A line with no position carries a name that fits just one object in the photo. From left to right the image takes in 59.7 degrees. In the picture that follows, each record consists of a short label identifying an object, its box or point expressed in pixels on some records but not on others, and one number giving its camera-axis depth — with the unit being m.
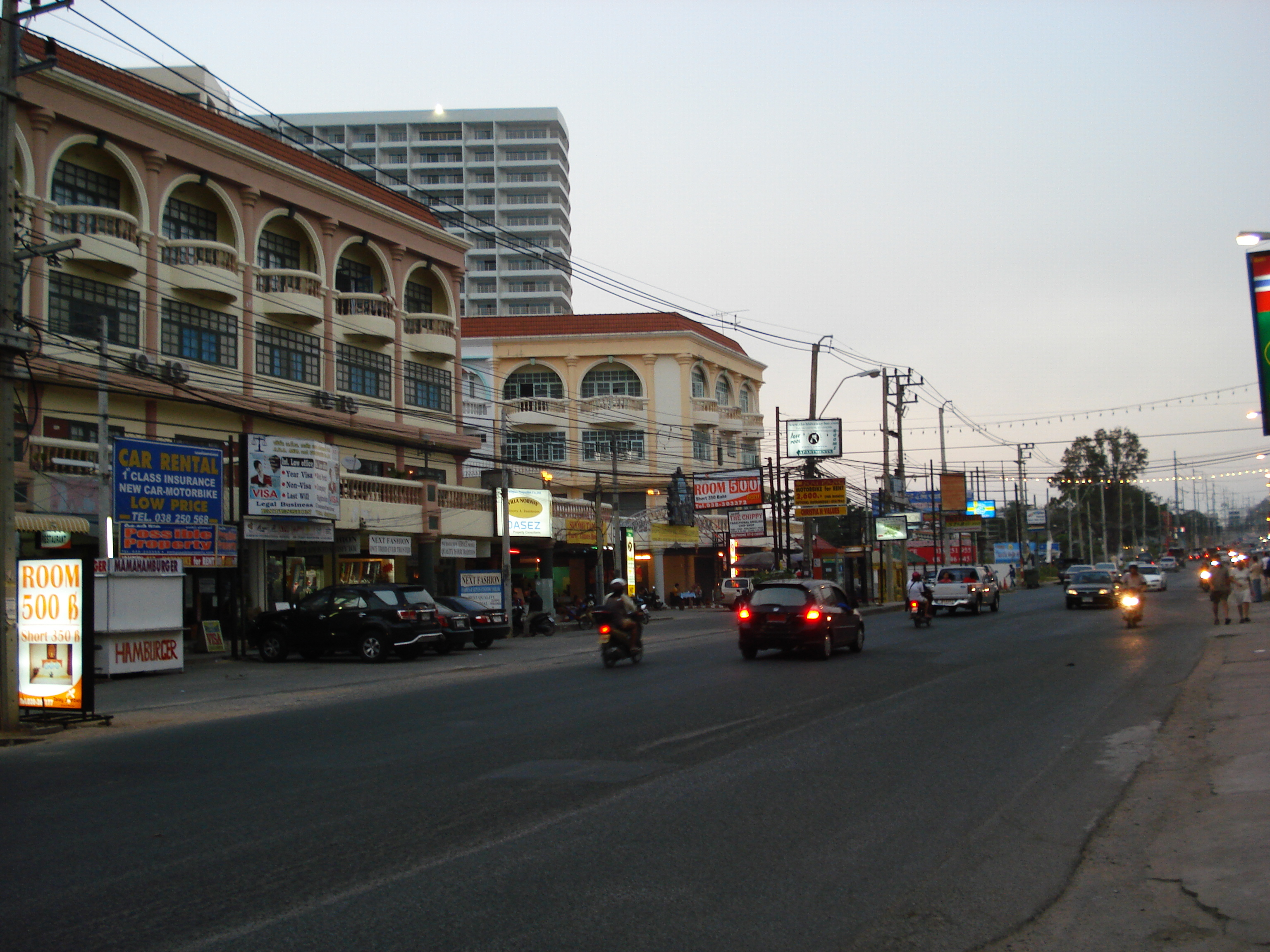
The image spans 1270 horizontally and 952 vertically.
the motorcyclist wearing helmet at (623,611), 22.52
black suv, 26.11
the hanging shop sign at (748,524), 55.00
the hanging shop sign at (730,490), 54.75
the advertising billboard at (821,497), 52.16
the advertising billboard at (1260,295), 15.84
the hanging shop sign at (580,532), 51.12
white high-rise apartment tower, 108.44
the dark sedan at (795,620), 22.55
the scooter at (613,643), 22.28
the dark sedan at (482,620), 30.97
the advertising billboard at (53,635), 14.19
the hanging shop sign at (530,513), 44.41
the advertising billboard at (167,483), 24.81
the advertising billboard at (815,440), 54.59
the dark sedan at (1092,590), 42.81
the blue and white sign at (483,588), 35.84
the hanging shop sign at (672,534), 60.69
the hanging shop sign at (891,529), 59.78
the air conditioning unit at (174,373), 32.38
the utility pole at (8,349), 13.45
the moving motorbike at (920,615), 34.81
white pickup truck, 42.41
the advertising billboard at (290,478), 30.92
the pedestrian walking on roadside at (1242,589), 28.66
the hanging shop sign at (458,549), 42.53
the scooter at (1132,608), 30.30
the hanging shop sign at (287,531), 31.34
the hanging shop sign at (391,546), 37.50
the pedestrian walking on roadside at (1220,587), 27.97
